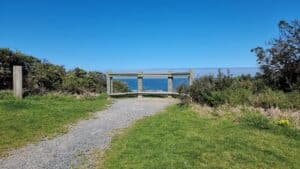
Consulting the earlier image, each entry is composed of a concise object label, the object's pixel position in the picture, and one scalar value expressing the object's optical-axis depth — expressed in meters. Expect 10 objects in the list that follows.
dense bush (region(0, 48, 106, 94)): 10.17
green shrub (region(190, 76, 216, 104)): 8.09
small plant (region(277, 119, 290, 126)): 5.83
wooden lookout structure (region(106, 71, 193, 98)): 10.67
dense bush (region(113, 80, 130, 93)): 11.87
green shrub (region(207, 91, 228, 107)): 7.63
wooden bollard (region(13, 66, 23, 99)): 9.31
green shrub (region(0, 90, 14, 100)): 9.15
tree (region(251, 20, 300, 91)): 8.14
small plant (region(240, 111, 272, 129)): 5.90
